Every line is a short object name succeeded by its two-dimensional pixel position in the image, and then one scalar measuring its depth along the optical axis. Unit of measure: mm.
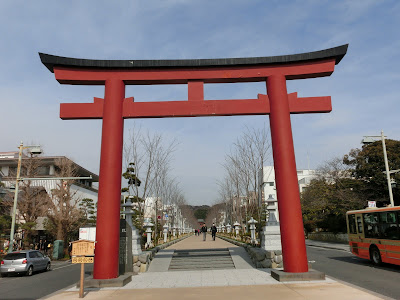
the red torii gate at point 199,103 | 9977
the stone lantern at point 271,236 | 12531
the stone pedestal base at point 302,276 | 9320
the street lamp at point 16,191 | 18016
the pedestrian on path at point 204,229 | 28448
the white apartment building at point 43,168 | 39406
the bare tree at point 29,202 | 24234
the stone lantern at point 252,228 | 19281
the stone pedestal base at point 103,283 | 9266
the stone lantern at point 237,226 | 29798
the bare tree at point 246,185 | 22984
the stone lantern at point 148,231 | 18541
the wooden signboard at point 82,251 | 8377
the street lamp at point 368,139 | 17314
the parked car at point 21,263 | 14859
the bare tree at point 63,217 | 25172
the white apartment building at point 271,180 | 71012
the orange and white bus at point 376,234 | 12938
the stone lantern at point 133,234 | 12805
